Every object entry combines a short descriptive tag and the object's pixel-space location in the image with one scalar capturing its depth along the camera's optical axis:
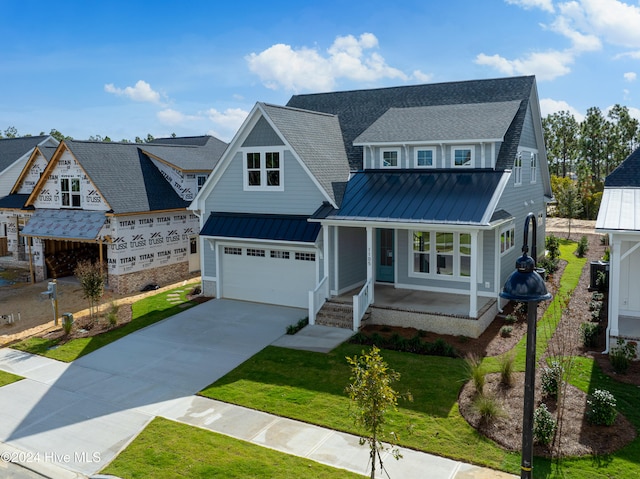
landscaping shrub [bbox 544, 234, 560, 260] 27.34
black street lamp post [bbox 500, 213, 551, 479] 6.49
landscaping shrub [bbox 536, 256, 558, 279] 24.03
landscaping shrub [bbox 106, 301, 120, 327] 18.62
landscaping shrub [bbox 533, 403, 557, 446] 9.77
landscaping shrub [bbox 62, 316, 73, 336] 17.84
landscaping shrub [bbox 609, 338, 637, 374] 12.96
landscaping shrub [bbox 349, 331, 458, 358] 14.81
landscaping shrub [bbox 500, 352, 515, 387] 12.44
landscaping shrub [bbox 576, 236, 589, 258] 29.45
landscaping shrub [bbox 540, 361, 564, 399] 11.59
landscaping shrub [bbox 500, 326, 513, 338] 16.17
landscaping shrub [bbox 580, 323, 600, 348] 14.84
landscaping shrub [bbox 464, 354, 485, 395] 11.92
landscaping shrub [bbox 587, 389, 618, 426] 10.35
